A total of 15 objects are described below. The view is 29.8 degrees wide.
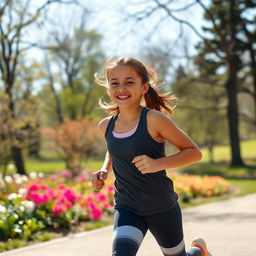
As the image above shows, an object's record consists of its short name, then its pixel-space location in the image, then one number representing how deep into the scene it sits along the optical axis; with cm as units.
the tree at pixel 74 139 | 1811
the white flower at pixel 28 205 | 627
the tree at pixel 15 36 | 1460
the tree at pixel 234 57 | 2108
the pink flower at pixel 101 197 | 792
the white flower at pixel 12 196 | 646
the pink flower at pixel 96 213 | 723
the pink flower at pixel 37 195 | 670
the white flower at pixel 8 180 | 830
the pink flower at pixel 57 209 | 657
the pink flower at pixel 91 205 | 727
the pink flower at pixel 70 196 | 720
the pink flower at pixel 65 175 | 1337
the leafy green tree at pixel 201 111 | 2572
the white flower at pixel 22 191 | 672
